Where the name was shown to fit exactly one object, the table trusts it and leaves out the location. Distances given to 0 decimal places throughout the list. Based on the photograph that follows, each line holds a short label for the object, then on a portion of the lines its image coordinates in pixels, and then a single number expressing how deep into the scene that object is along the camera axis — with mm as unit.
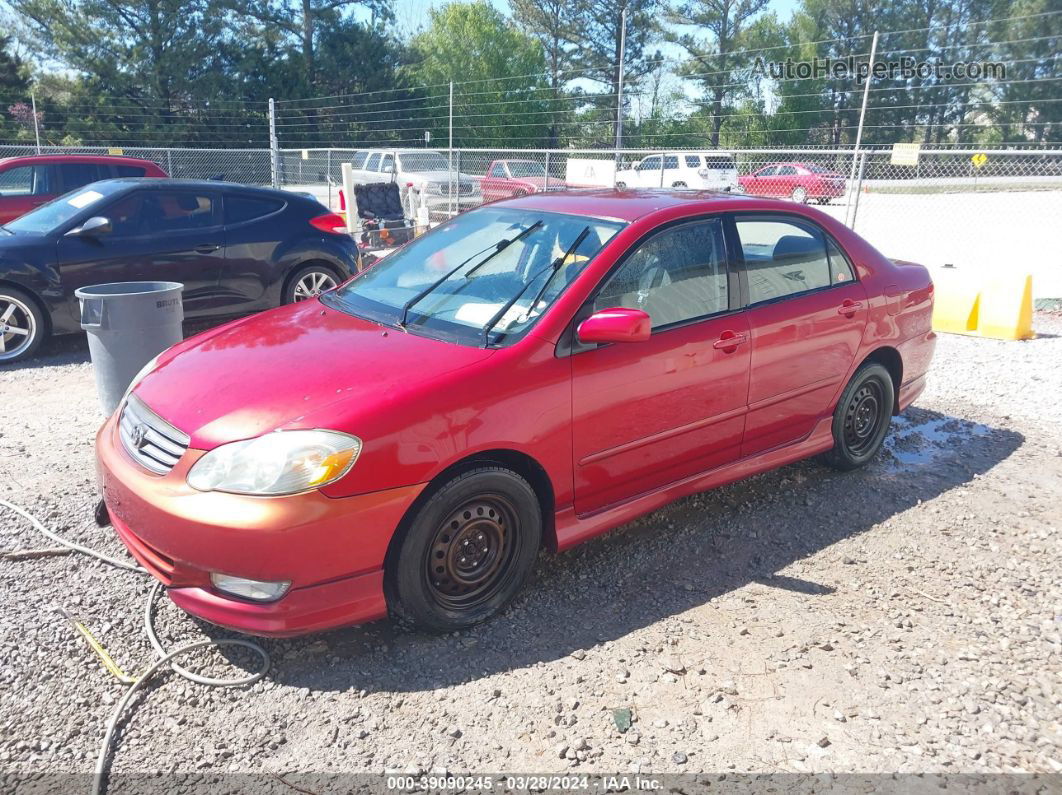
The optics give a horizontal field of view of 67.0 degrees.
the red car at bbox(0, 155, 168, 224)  10289
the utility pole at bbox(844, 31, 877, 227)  10991
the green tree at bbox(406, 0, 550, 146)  37094
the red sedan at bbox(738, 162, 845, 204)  24641
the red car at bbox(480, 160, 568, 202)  18547
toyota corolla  2797
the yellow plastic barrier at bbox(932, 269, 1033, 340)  8375
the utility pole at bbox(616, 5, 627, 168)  25469
